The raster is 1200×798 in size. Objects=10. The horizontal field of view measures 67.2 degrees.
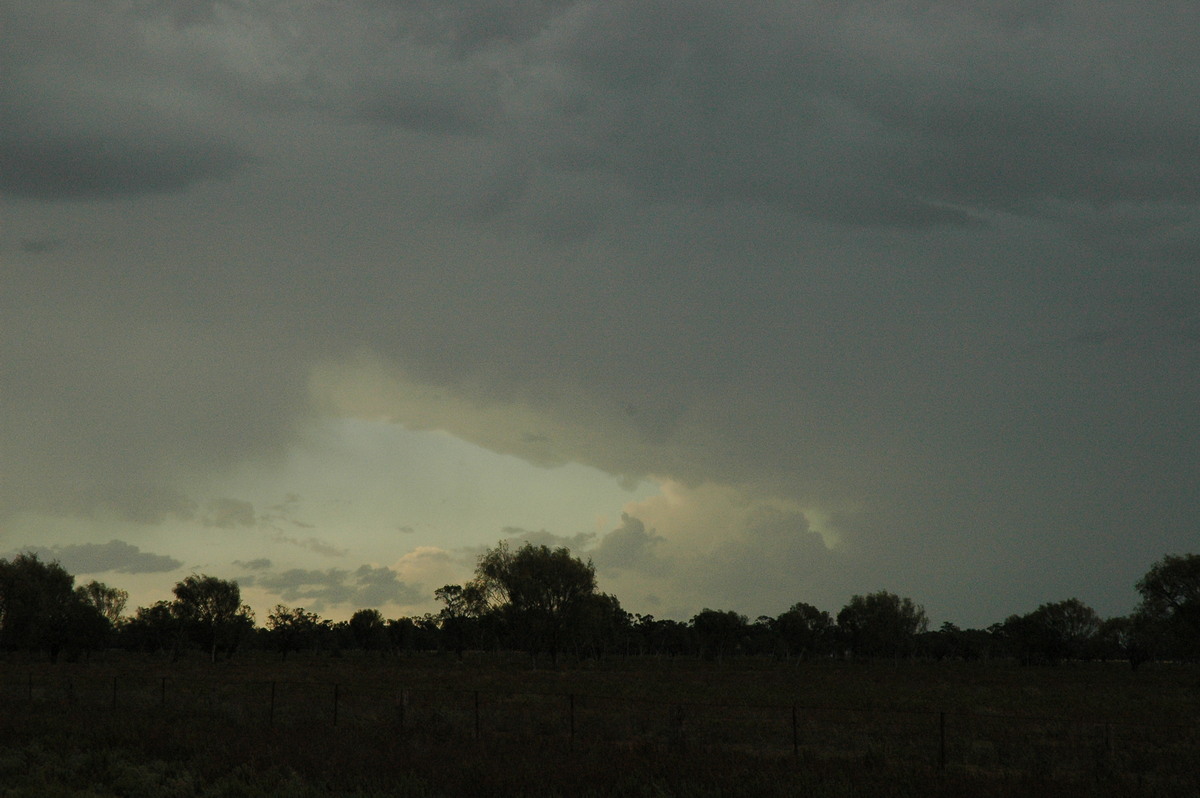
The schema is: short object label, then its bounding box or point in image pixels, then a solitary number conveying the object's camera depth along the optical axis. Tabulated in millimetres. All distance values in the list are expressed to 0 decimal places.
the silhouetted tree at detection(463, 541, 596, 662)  91125
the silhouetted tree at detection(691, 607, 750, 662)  146250
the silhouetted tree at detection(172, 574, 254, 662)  105500
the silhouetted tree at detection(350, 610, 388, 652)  153750
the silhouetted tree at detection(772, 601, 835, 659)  156000
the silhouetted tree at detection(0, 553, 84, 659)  87625
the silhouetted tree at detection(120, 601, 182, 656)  114438
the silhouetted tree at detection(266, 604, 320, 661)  117669
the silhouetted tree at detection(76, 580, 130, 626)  142500
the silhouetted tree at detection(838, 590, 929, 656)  141375
